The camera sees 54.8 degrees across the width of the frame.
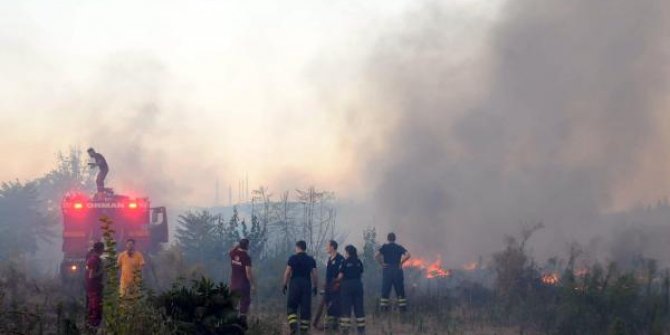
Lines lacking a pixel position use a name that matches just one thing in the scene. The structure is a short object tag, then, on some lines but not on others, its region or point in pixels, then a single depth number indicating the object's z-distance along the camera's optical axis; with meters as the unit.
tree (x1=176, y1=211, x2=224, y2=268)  23.33
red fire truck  16.78
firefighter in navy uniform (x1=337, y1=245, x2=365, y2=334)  11.98
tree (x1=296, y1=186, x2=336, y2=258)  30.95
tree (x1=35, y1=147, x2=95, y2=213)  48.12
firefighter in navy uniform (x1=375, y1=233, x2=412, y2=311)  14.19
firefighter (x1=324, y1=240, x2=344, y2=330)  12.12
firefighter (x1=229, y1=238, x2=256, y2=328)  11.61
